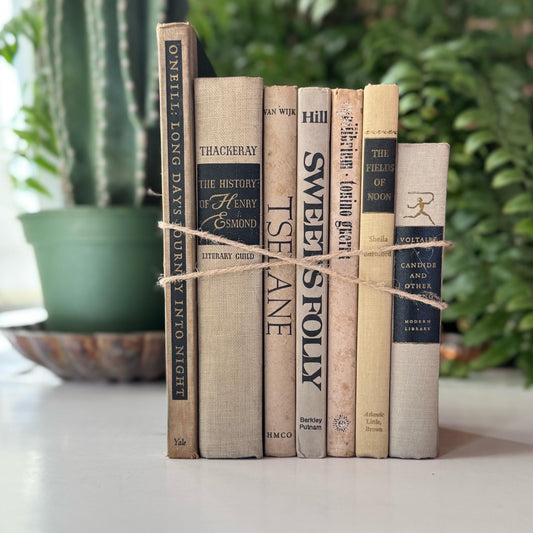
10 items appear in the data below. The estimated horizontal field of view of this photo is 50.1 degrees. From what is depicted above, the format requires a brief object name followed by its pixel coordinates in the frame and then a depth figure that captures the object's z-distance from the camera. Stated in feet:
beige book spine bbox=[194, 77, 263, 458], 1.75
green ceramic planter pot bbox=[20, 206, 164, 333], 2.62
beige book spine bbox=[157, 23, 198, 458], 1.74
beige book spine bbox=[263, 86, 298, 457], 1.78
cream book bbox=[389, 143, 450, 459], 1.76
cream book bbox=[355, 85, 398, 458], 1.75
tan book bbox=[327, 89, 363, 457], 1.77
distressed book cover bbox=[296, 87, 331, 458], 1.77
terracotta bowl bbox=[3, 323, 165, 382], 2.54
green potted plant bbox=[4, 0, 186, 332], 2.64
